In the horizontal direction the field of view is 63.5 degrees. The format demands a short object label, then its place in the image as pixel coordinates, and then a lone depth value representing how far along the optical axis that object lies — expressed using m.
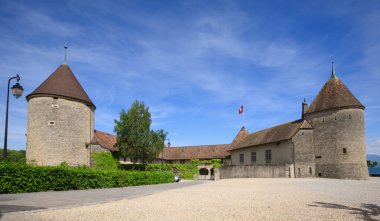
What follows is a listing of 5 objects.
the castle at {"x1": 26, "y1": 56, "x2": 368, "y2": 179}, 34.25
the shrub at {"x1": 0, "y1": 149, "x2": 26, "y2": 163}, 58.00
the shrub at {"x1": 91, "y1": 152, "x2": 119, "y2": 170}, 37.54
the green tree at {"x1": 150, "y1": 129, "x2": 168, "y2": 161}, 41.38
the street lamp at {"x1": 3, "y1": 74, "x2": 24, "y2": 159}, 13.31
